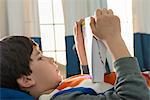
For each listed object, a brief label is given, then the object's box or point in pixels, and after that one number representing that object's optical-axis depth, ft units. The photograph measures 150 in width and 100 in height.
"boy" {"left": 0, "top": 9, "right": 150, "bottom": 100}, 4.35
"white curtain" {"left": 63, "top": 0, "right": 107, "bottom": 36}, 8.20
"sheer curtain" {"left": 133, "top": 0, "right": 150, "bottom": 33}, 8.70
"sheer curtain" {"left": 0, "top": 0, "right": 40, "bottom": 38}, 7.93
